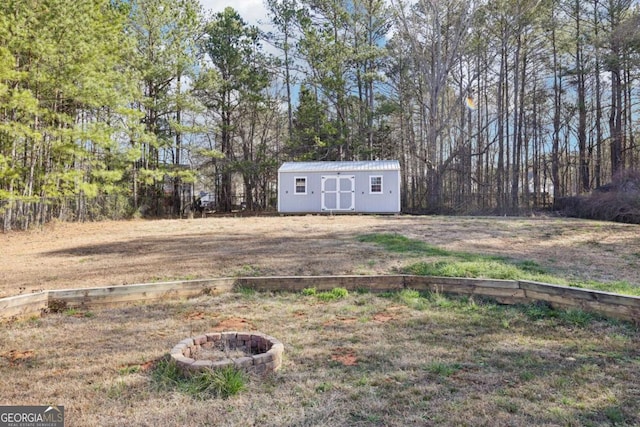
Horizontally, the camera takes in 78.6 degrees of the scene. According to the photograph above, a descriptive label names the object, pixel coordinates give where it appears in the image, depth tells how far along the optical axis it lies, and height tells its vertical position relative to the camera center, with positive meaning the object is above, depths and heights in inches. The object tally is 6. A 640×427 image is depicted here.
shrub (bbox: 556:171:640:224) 479.2 -3.9
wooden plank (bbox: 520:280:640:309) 131.0 -33.9
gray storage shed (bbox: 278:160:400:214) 669.3 +30.4
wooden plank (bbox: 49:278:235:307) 157.2 -34.7
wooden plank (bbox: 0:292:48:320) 139.8 -34.5
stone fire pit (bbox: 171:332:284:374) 94.3 -37.8
